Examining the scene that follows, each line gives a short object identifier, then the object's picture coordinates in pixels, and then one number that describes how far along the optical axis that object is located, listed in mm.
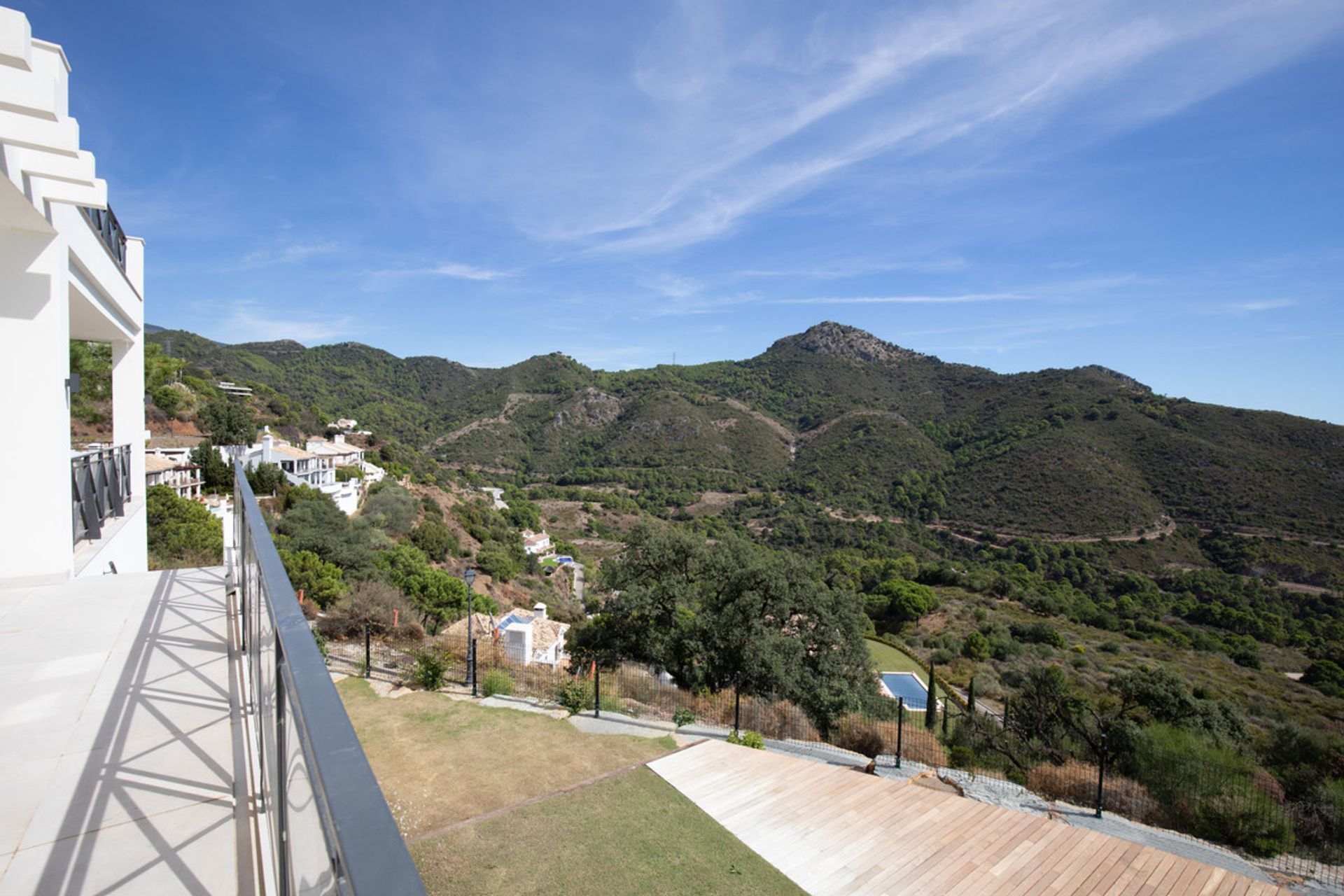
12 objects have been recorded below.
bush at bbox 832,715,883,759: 10344
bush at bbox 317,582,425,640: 12180
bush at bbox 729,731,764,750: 8594
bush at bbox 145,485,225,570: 10148
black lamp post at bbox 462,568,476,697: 9461
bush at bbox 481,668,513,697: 9367
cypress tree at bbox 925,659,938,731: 14680
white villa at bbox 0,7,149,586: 3072
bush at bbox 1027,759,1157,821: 8422
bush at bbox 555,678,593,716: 9023
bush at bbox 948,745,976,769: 10141
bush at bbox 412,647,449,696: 9211
